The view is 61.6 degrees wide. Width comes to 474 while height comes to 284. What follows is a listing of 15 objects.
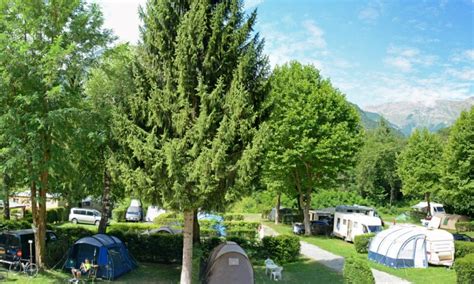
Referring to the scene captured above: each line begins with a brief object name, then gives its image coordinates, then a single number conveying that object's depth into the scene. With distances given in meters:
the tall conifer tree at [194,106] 13.38
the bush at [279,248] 20.88
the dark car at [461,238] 24.73
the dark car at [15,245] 16.55
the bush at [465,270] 15.56
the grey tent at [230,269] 14.52
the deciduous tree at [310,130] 28.73
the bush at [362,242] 23.70
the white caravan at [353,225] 27.33
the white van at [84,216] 36.03
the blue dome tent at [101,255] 15.81
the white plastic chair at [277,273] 17.22
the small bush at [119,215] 38.88
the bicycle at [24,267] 15.74
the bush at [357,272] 14.18
